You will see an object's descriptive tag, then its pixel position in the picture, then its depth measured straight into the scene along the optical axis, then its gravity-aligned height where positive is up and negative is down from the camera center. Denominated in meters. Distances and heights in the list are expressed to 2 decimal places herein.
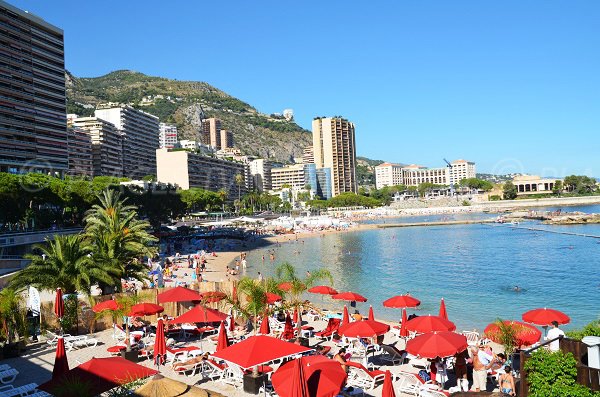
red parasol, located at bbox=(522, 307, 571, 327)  12.98 -3.28
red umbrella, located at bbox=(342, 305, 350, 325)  15.82 -3.71
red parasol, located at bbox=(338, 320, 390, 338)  12.41 -3.24
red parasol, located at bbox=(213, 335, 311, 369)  9.04 -2.70
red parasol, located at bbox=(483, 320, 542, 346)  11.62 -3.30
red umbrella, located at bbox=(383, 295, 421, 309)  16.11 -3.35
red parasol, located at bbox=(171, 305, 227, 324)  13.69 -2.96
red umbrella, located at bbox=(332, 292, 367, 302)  17.62 -3.39
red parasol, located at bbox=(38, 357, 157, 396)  7.04 -2.42
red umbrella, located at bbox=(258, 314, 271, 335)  13.33 -3.24
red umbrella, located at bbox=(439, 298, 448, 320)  15.73 -3.63
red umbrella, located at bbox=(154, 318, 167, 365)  12.37 -3.28
